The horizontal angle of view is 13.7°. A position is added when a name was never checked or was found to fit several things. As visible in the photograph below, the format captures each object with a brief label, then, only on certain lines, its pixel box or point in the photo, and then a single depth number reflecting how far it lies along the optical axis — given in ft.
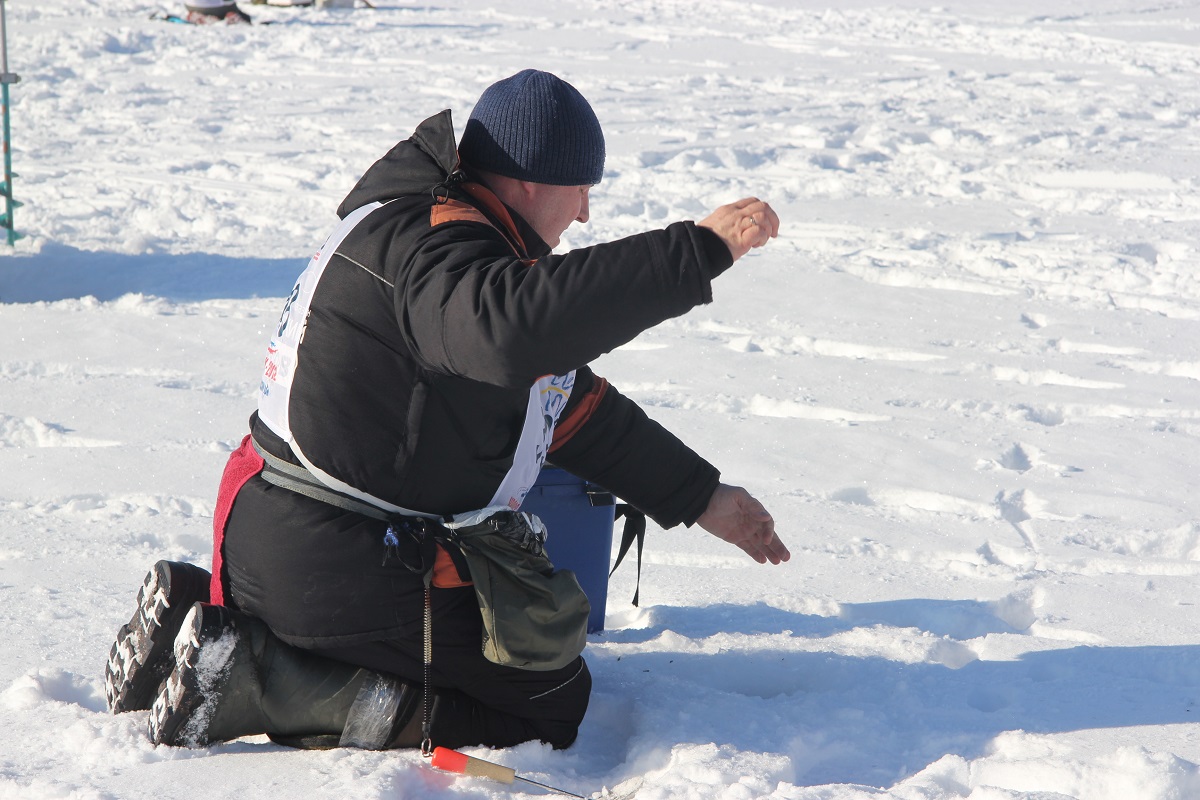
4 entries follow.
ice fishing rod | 25.73
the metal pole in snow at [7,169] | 44.62
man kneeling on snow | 25.43
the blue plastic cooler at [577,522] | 27.21
